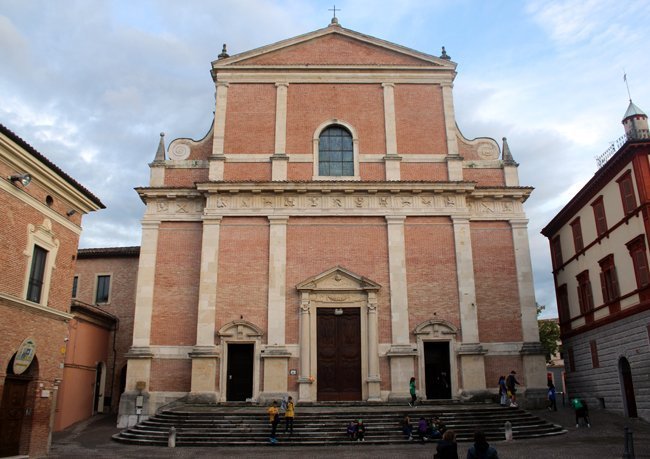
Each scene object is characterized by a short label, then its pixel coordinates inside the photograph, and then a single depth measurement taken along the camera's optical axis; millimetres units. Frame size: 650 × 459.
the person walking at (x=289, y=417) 19562
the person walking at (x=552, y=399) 25194
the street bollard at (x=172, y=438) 18828
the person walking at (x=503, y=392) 23281
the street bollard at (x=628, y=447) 12188
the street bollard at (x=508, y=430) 18969
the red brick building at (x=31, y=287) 15938
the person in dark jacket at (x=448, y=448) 8641
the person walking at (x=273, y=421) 19000
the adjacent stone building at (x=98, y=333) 26281
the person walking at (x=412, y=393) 22891
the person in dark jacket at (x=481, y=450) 8375
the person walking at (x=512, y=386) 22817
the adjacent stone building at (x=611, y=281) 21844
